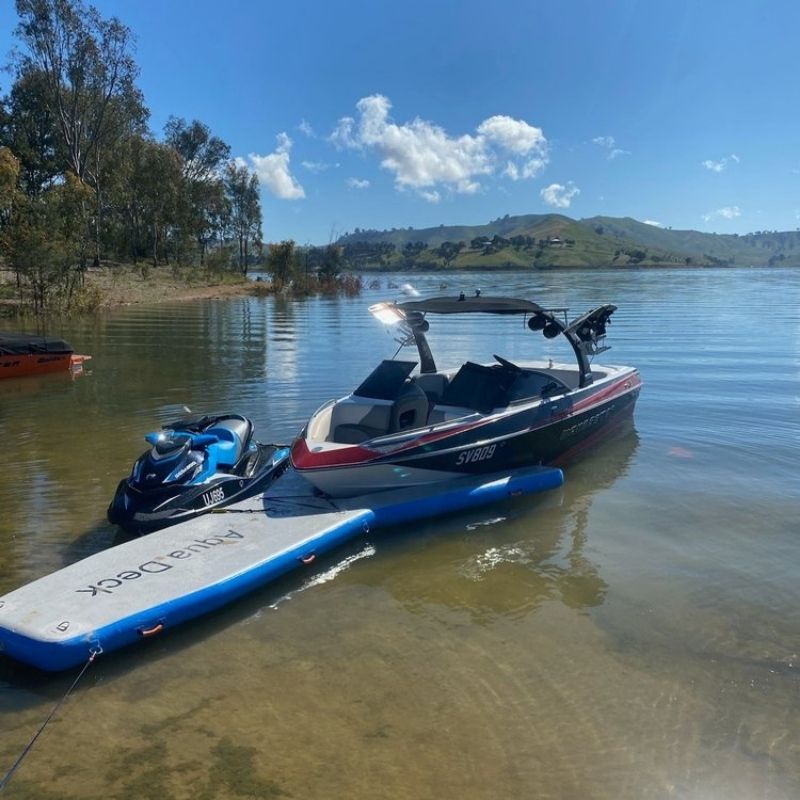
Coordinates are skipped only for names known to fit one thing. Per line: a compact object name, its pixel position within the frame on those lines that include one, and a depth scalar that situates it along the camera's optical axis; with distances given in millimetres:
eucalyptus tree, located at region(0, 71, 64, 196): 48625
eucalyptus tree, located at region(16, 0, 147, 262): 41219
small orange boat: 16156
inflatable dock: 4898
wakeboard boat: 7699
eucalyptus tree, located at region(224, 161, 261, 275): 70000
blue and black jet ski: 6863
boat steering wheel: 9445
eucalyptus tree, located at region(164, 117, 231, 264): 63531
